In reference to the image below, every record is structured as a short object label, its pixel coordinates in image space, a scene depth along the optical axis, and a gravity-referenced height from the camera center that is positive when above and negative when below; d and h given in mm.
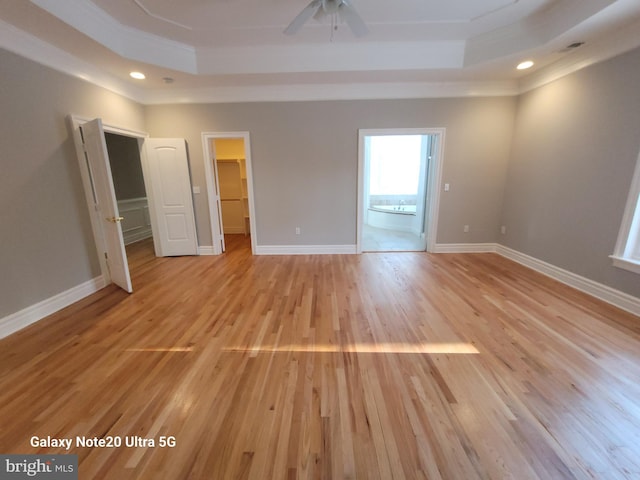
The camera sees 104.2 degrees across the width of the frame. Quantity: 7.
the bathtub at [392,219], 6689 -999
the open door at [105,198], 2803 -149
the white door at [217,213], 4534 -529
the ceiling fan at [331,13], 2172 +1481
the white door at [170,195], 4273 -180
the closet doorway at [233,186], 6250 -45
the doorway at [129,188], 5453 -60
